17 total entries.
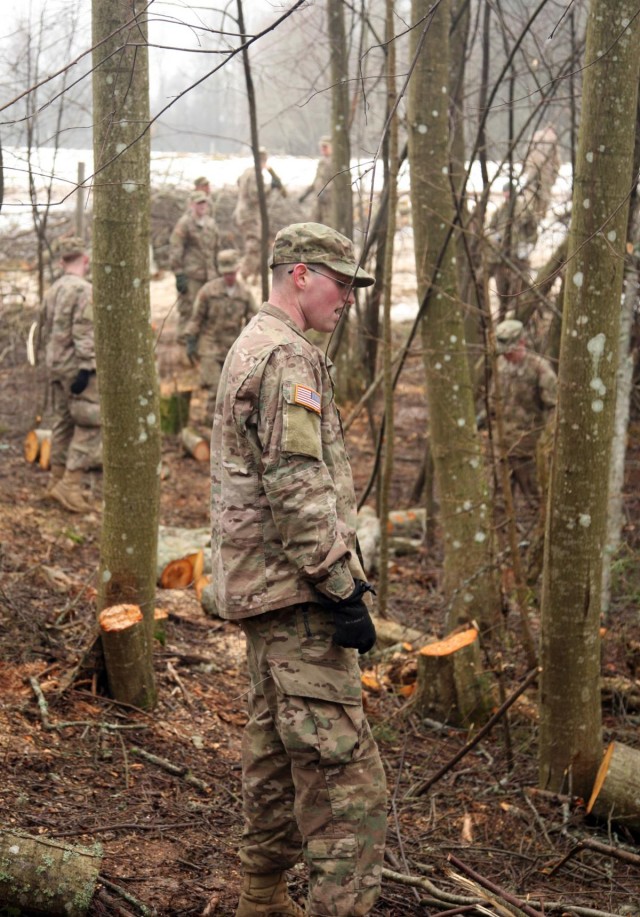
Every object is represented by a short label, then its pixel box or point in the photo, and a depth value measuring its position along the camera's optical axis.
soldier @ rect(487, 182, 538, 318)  9.66
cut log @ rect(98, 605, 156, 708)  4.81
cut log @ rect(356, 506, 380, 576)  8.48
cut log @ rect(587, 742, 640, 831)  4.27
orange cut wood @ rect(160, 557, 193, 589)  7.82
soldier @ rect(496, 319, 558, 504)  9.54
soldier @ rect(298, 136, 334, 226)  16.17
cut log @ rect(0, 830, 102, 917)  3.04
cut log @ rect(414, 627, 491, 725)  5.46
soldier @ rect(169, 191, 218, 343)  14.80
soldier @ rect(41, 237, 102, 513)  9.45
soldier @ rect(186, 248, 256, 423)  13.05
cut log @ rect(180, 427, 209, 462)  12.05
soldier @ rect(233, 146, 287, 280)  17.50
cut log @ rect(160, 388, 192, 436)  12.84
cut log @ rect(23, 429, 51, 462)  11.01
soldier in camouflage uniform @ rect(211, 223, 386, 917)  2.94
